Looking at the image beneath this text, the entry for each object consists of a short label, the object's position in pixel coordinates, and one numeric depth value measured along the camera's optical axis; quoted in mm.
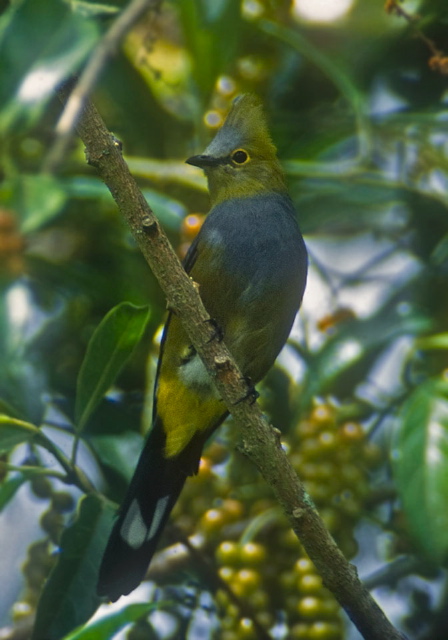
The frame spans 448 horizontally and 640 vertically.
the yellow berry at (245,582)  6469
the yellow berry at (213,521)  6867
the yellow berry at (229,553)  6594
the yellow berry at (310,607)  6367
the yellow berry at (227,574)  6613
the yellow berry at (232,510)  6953
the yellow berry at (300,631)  6391
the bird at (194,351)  6223
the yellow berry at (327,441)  6953
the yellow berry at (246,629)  6370
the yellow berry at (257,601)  6523
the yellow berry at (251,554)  6535
